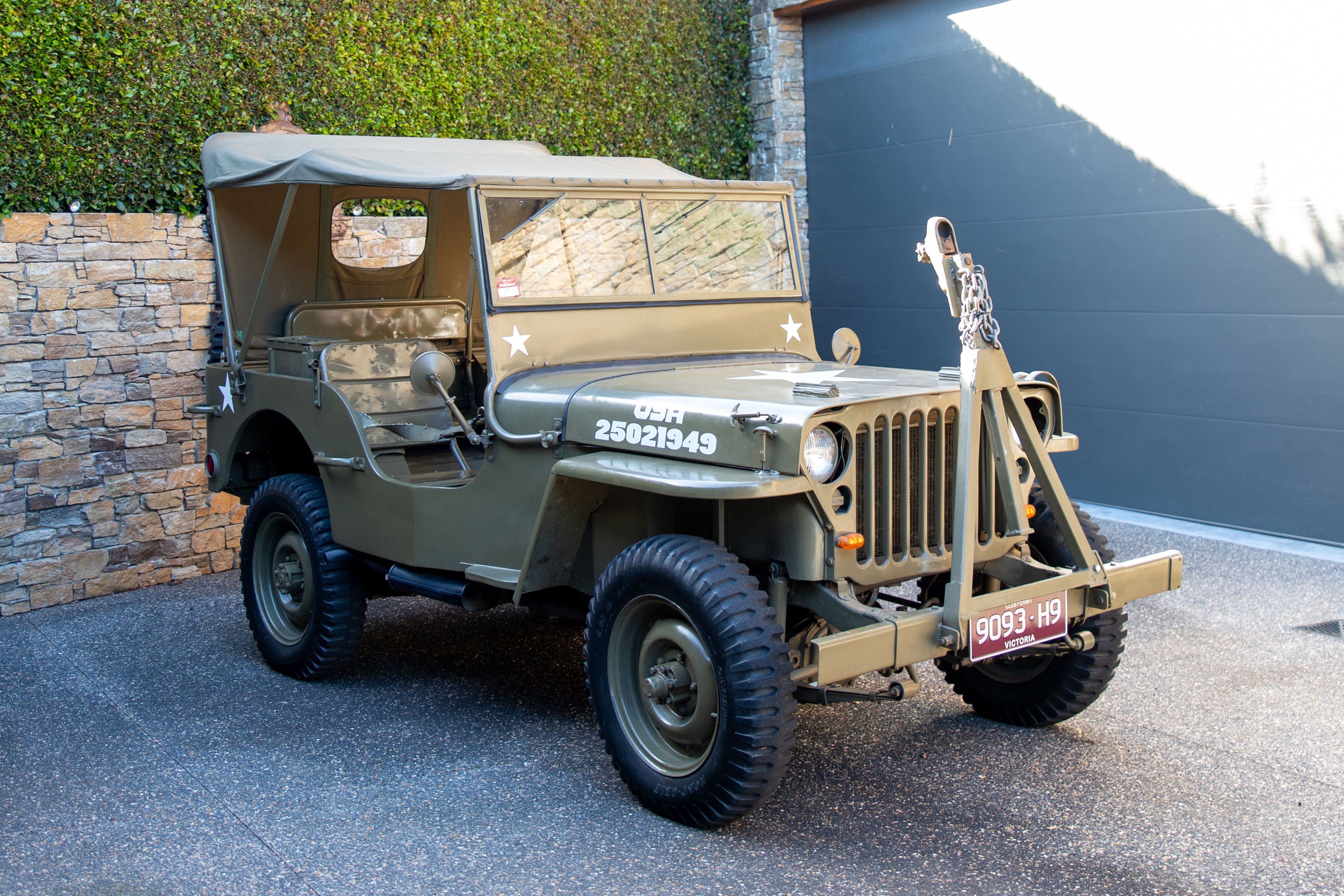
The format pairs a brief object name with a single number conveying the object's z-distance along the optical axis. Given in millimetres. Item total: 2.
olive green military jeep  3404
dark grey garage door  6895
